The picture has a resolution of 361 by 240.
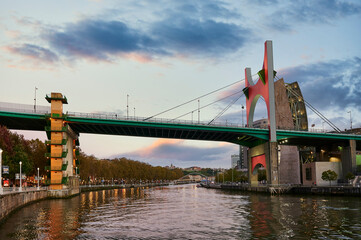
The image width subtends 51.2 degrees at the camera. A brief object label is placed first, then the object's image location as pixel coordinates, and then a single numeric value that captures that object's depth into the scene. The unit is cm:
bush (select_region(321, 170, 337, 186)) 8931
